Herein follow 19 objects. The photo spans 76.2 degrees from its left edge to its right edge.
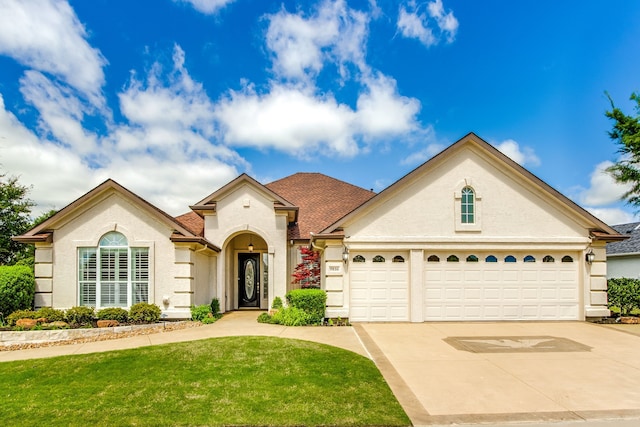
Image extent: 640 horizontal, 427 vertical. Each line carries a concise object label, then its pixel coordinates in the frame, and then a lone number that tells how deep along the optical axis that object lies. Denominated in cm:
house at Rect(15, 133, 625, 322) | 1374
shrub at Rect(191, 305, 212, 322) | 1384
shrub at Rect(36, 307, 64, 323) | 1245
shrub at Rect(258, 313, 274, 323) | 1402
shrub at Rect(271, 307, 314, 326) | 1331
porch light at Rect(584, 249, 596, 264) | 1396
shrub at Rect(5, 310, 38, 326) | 1208
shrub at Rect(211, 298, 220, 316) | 1567
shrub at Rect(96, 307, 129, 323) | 1274
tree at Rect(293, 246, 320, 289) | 1623
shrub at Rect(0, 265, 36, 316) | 1265
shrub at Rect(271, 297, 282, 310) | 1589
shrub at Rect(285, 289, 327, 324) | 1346
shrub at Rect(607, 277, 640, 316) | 1455
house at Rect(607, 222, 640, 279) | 2475
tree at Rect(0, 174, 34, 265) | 2520
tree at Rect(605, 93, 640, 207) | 1952
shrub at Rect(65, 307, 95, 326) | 1251
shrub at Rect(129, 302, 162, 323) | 1288
